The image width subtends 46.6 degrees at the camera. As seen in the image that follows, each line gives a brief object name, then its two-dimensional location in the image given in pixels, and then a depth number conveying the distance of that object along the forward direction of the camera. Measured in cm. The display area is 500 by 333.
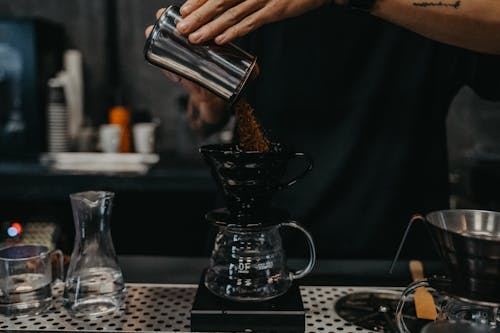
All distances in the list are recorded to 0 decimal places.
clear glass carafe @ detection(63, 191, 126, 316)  113
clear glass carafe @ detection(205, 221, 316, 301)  109
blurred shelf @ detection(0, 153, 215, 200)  262
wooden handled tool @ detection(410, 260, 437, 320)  107
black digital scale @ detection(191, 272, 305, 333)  102
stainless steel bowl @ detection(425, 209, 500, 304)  83
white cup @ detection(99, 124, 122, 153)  300
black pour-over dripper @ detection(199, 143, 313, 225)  103
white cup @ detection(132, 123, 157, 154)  304
